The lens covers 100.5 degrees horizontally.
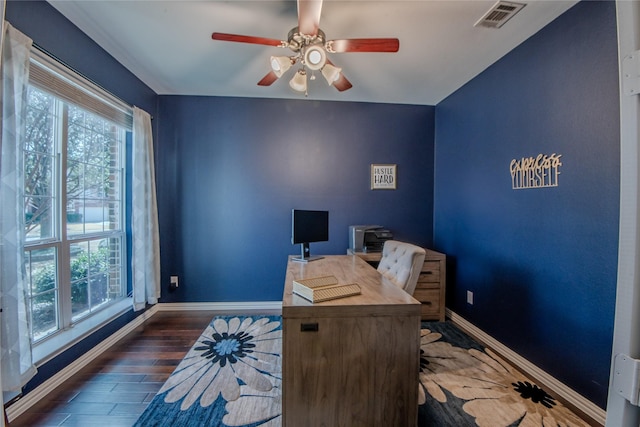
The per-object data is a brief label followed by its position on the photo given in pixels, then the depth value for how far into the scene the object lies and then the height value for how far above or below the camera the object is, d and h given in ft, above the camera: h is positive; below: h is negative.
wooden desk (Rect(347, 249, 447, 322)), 9.21 -2.65
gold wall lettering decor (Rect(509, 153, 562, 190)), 5.96 +0.84
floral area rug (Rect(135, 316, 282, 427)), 5.11 -4.04
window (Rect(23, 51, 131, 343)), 5.87 +0.17
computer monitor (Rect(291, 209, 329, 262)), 7.63 -0.68
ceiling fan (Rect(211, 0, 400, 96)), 4.71 +3.18
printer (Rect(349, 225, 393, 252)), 9.96 -1.22
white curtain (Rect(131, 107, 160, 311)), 8.46 -0.41
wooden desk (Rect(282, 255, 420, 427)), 4.17 -2.50
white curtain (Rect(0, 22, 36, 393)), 4.57 -0.23
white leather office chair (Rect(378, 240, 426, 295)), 5.89 -1.40
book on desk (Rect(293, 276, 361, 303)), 4.40 -1.47
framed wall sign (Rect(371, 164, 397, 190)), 10.89 +1.21
